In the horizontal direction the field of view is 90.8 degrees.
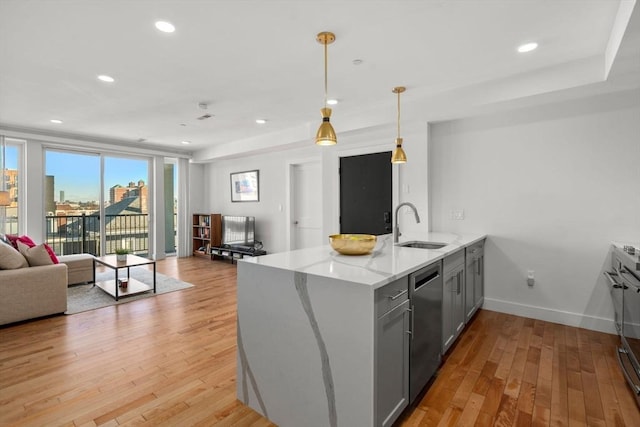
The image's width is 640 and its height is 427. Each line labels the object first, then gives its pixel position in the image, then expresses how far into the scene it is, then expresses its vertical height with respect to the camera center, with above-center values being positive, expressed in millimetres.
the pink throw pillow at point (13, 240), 4078 -391
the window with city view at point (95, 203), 5816 +148
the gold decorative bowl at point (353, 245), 2111 -239
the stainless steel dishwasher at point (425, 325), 1832 -736
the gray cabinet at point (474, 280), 2973 -724
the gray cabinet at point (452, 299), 2355 -721
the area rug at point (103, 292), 3793 -1123
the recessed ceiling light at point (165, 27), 2205 +1309
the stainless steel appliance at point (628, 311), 1947 -710
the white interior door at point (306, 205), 5793 +86
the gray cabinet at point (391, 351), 1483 -717
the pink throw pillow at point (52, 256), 3822 -559
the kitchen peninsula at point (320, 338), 1456 -662
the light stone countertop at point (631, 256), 2008 -328
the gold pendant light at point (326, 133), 2199 +537
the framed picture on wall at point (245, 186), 6676 +519
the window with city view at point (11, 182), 5133 +477
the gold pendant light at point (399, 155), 3166 +542
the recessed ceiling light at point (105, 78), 3117 +1329
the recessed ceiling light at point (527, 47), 2512 +1311
